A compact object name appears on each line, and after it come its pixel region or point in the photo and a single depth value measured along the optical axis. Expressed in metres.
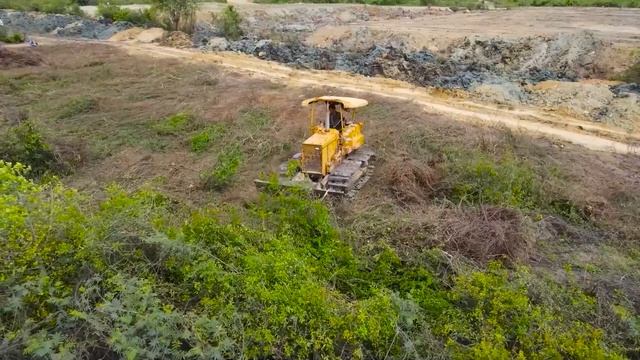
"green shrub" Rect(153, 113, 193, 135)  16.44
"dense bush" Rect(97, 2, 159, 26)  37.34
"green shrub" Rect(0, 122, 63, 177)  13.45
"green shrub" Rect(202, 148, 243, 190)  12.56
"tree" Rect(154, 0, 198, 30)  35.34
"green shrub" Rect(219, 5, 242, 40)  34.62
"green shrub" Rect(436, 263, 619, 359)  6.41
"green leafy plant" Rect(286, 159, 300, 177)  10.53
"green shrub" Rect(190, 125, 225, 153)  15.31
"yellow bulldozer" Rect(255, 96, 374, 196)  11.75
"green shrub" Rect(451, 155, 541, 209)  11.33
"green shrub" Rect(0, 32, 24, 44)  31.40
